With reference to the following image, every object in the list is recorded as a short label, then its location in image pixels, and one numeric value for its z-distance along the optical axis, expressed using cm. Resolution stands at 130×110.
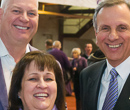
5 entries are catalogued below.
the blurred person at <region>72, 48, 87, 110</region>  527
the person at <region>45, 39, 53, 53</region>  541
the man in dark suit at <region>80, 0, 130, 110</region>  171
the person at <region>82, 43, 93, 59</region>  603
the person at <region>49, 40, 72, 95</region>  518
